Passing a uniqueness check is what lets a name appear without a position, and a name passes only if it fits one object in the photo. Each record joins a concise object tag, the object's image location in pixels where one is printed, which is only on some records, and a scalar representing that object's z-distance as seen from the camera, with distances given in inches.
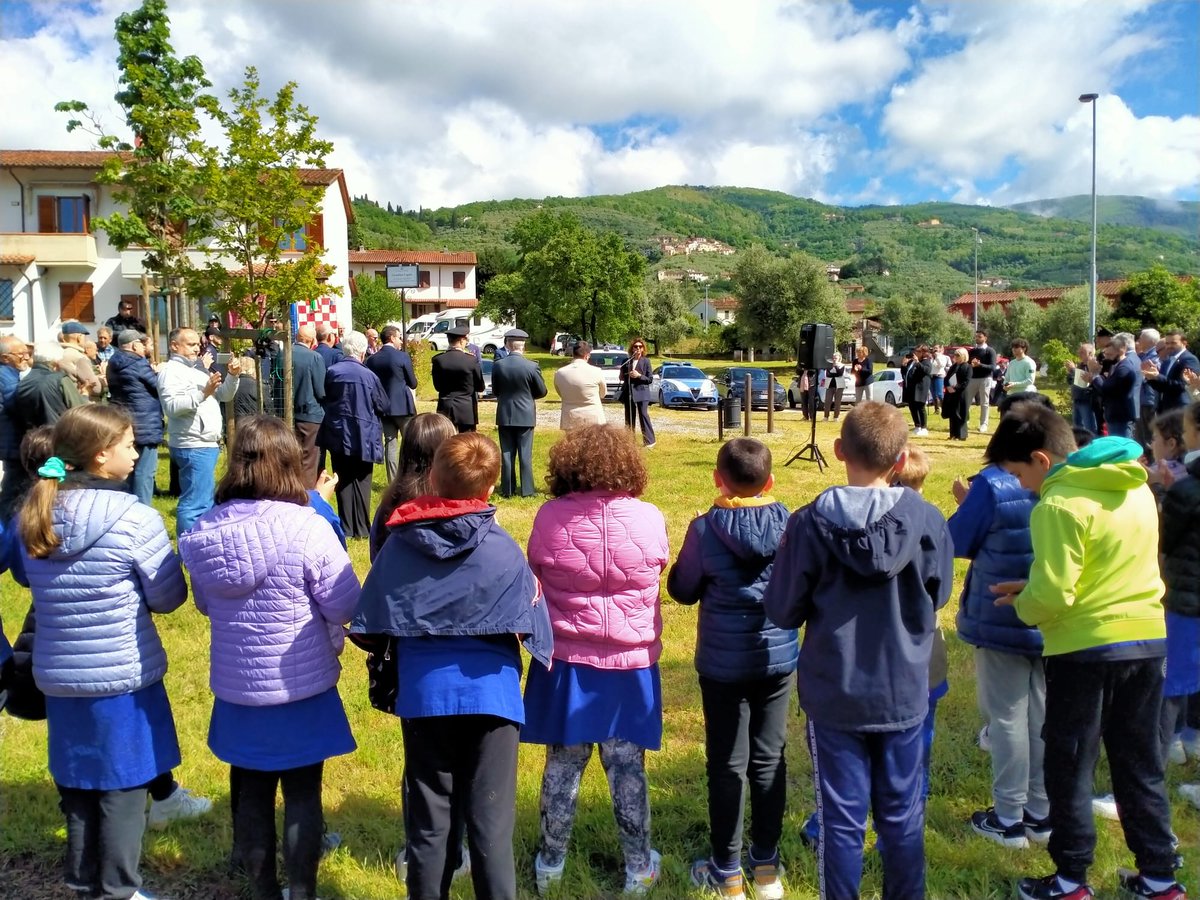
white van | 1998.0
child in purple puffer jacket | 101.7
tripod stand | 460.1
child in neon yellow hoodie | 103.0
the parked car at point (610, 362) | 1002.1
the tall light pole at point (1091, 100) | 979.9
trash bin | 597.6
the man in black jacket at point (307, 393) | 309.6
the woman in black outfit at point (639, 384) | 517.0
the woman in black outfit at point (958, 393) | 567.6
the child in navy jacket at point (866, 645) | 96.0
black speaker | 492.1
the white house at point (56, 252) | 1232.2
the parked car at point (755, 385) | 911.4
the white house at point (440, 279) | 3029.0
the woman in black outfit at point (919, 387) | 613.6
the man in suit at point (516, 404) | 349.4
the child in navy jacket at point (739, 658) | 110.7
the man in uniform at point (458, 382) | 346.3
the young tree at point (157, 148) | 394.6
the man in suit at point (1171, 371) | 367.2
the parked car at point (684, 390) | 925.8
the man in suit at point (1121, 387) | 392.2
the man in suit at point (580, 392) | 363.9
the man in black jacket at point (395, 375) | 329.4
